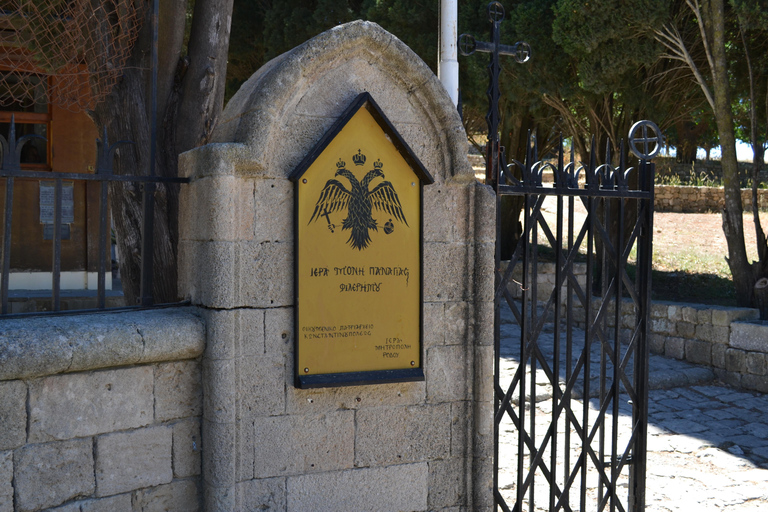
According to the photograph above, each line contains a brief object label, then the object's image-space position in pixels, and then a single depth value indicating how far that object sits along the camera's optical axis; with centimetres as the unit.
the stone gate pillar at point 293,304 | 287
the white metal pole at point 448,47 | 604
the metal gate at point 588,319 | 357
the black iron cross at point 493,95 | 356
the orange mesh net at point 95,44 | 418
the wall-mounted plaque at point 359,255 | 299
